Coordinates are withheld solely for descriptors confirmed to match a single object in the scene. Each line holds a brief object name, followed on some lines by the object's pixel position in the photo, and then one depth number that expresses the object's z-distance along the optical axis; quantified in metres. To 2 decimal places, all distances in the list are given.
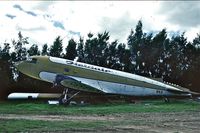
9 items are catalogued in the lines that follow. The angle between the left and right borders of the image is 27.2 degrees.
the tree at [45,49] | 65.22
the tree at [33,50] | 63.59
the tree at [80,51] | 64.81
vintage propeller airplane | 39.91
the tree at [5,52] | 60.84
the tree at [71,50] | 64.94
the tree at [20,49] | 62.15
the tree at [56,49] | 64.94
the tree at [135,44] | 63.38
